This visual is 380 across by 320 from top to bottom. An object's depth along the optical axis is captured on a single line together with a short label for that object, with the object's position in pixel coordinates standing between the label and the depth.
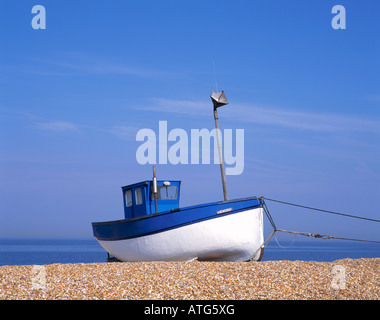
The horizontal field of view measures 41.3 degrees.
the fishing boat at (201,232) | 17.59
